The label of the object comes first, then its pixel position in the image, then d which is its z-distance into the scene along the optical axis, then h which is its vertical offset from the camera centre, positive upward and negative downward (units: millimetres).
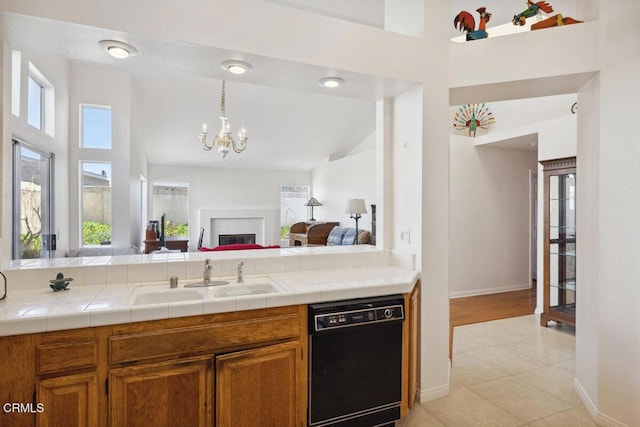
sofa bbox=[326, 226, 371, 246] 6328 -441
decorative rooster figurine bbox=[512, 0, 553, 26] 2465 +1470
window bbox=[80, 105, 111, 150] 5480 +1373
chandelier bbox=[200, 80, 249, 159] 5176 +1162
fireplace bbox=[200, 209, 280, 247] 9141 -272
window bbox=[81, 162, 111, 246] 5516 +147
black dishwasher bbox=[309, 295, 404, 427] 1913 -857
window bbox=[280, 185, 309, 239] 9938 +214
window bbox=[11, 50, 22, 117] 3447 +1345
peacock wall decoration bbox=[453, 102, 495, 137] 5445 +1538
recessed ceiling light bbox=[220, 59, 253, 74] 2080 +902
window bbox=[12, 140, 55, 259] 3636 +110
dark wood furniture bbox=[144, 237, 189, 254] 7461 -682
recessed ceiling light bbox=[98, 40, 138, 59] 1846 +899
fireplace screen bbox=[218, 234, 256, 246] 9406 -704
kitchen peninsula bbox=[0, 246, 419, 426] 1467 -627
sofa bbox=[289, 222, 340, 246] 7752 -462
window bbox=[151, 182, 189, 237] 9047 +76
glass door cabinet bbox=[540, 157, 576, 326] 3887 -317
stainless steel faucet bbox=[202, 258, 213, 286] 2162 -378
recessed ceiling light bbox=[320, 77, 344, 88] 2332 +906
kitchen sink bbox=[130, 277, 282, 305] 1960 -465
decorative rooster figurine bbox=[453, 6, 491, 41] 2586 +1451
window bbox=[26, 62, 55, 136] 4076 +1382
